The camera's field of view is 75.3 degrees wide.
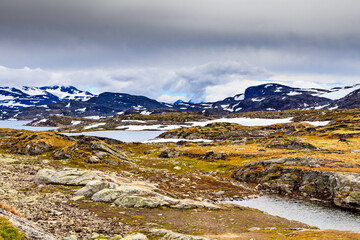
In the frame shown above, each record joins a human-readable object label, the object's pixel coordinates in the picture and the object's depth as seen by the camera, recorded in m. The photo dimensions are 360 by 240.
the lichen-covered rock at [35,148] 82.44
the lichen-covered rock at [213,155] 102.60
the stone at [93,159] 72.29
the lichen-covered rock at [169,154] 111.19
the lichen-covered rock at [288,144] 101.69
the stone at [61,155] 74.84
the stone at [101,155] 76.64
